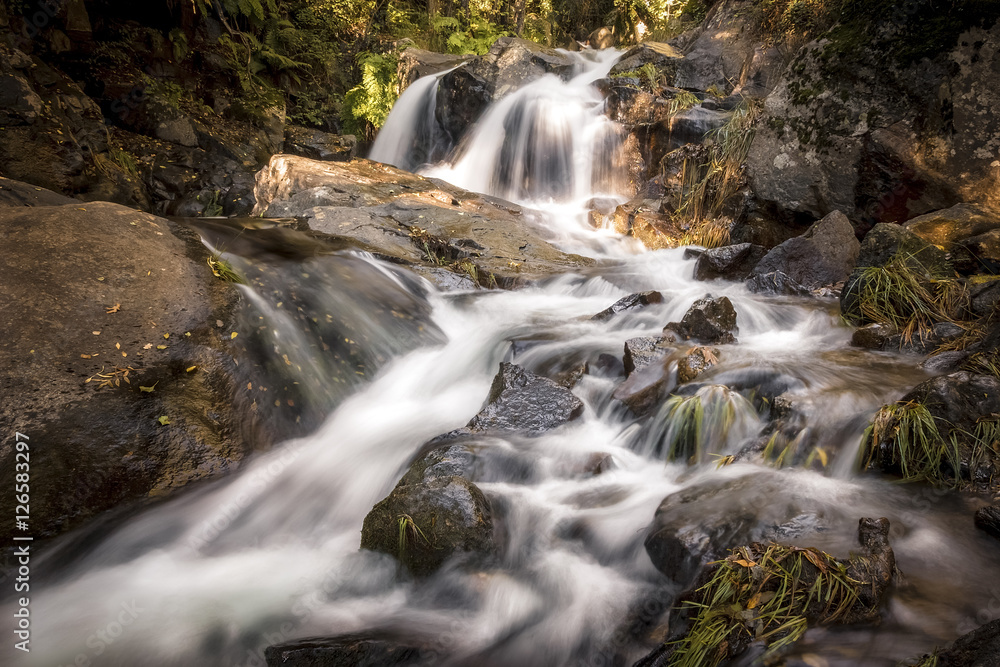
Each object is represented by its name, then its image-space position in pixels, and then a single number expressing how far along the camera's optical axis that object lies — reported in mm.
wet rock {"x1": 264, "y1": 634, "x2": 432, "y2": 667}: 2213
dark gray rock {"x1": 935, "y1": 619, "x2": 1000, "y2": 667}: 1520
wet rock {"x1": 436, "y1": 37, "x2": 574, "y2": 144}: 12852
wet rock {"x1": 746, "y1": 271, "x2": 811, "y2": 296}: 5934
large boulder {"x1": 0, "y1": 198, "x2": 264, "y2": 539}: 3174
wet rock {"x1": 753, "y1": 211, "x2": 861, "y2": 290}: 6027
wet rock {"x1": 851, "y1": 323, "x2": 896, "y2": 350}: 4508
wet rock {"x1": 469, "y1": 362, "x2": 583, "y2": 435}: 3954
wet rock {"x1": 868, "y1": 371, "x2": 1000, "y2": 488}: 2846
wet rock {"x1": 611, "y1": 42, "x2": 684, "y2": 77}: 11711
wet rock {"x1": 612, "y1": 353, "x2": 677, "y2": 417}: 4012
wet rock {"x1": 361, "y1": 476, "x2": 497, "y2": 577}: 2803
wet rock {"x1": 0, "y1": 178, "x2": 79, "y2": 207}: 4988
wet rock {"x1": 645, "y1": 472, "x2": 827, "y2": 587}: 2527
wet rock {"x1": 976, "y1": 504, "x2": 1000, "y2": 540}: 2463
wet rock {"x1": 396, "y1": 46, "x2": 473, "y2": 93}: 14414
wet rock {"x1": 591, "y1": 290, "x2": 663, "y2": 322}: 5805
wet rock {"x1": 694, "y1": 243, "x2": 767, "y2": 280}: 6703
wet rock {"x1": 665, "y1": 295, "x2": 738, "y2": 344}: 4855
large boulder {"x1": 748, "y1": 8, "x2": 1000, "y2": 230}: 5371
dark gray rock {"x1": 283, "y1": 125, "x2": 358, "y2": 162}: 13117
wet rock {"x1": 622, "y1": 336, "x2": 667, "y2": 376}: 4344
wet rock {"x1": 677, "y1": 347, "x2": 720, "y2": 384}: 4055
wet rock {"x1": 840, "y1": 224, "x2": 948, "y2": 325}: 4750
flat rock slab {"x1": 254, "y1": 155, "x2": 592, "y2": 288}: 7082
